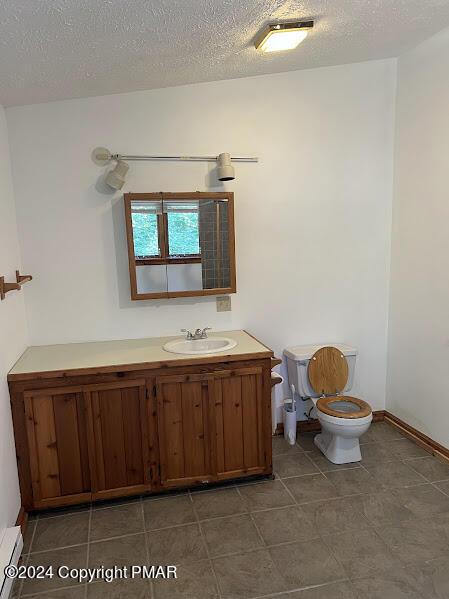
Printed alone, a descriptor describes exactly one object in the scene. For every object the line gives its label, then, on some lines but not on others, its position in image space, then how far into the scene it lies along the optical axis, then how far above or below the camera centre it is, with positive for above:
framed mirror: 2.80 -0.01
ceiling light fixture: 2.09 +1.02
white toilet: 2.84 -1.05
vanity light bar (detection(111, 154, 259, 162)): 2.78 +0.56
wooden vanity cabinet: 2.35 -1.05
